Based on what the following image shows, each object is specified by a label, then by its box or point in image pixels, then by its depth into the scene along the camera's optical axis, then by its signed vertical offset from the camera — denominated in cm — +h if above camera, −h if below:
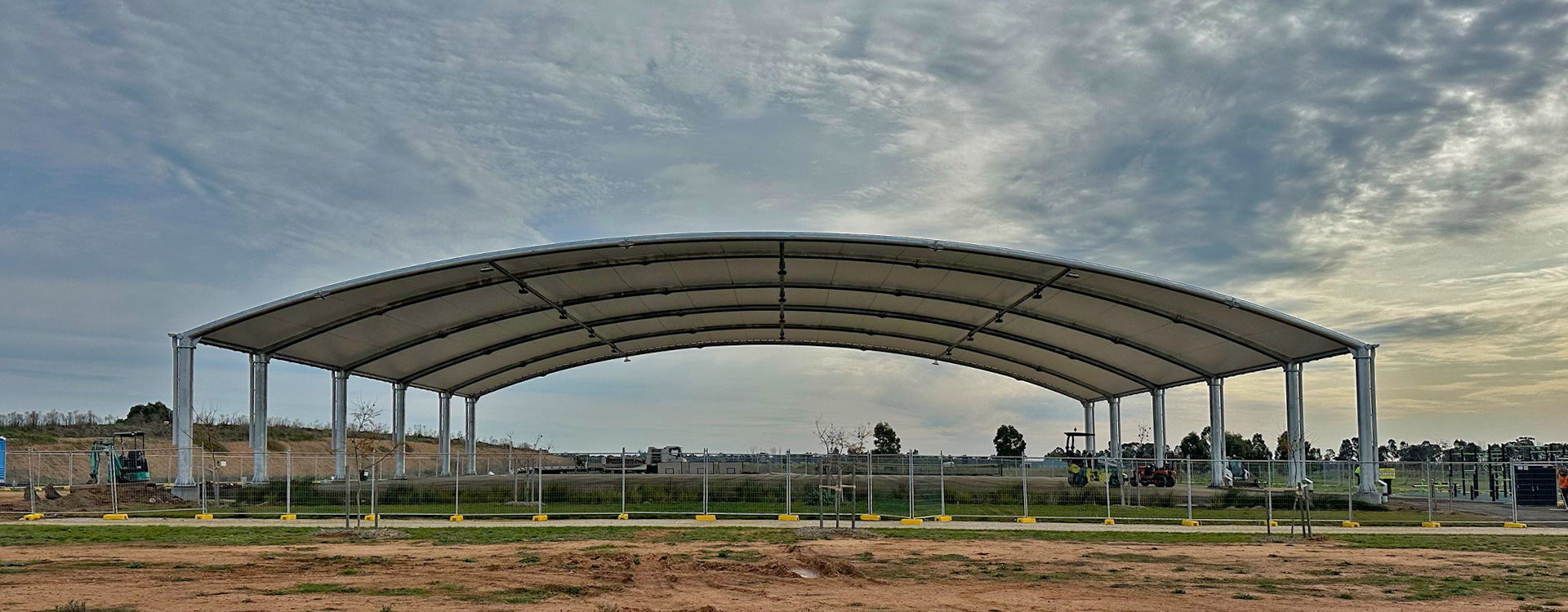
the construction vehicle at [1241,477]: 4356 -420
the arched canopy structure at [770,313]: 3269 +271
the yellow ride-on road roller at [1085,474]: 4194 -361
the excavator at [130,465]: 4008 -248
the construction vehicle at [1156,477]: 4200 -381
